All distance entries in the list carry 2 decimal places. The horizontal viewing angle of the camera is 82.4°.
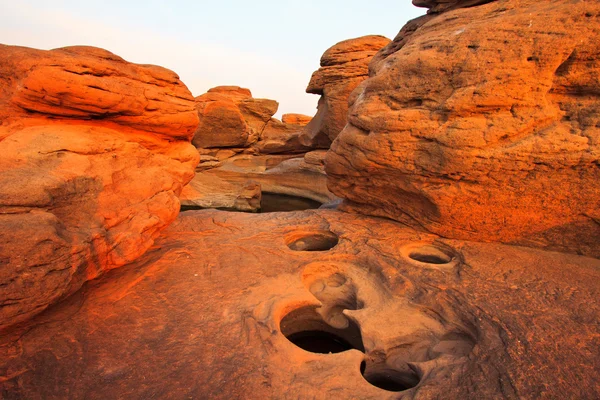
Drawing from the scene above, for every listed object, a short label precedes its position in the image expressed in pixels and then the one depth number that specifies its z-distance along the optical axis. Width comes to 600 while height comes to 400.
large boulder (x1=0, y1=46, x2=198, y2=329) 2.62
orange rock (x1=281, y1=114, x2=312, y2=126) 20.88
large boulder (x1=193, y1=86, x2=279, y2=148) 12.89
